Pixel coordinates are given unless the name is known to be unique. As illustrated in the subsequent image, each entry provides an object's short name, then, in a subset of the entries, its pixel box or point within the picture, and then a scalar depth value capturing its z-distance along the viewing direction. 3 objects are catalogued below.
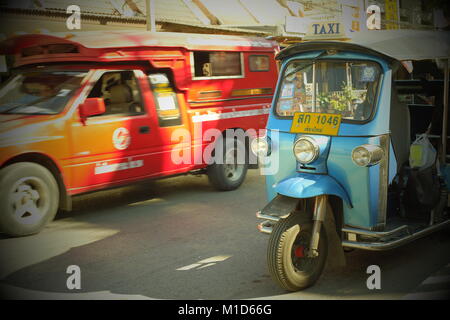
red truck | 6.54
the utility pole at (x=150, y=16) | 13.39
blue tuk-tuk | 4.56
